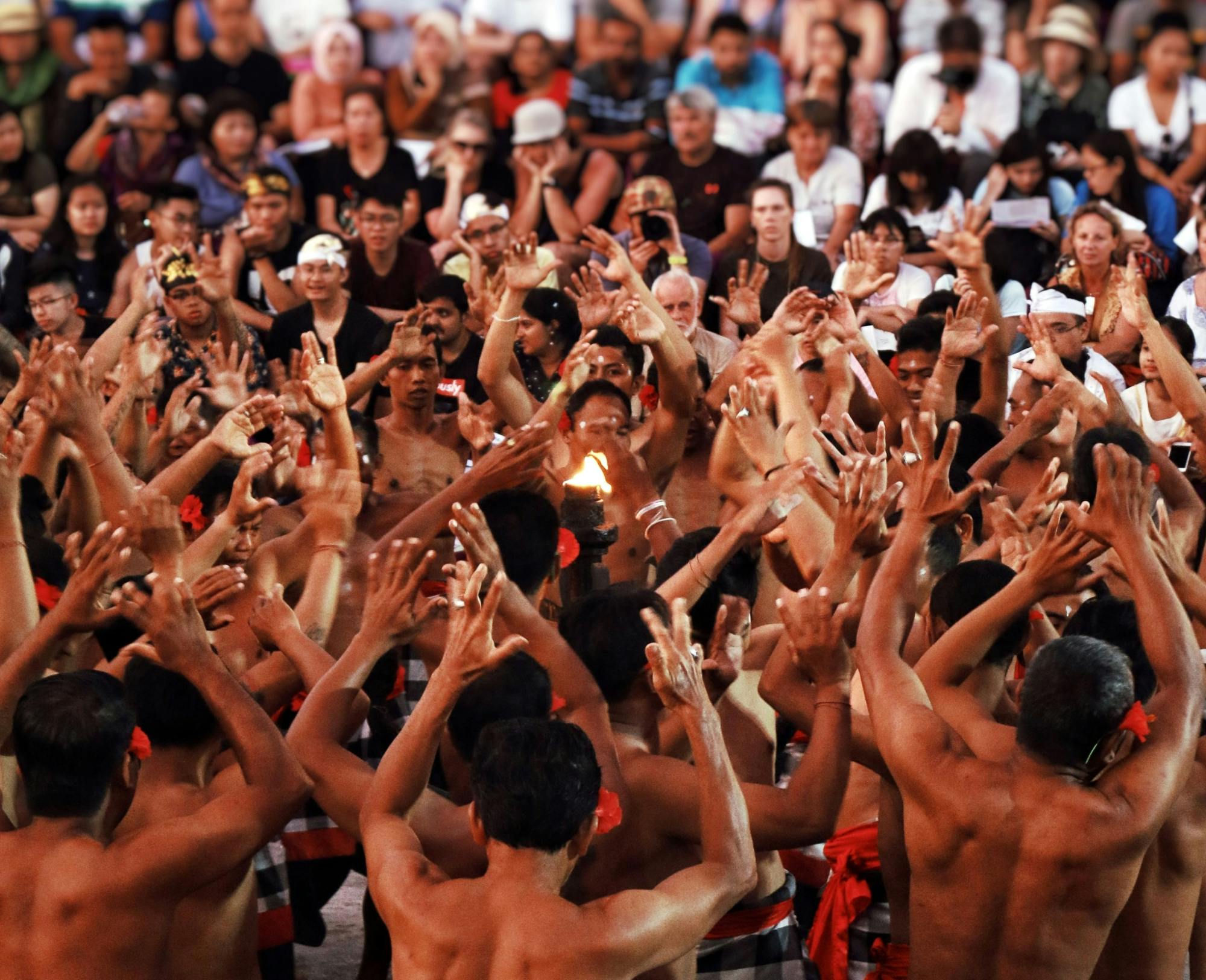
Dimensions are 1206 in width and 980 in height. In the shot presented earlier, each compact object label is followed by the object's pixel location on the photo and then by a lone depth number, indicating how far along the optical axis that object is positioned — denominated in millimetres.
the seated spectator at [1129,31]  13656
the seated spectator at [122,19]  14344
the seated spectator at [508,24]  13664
